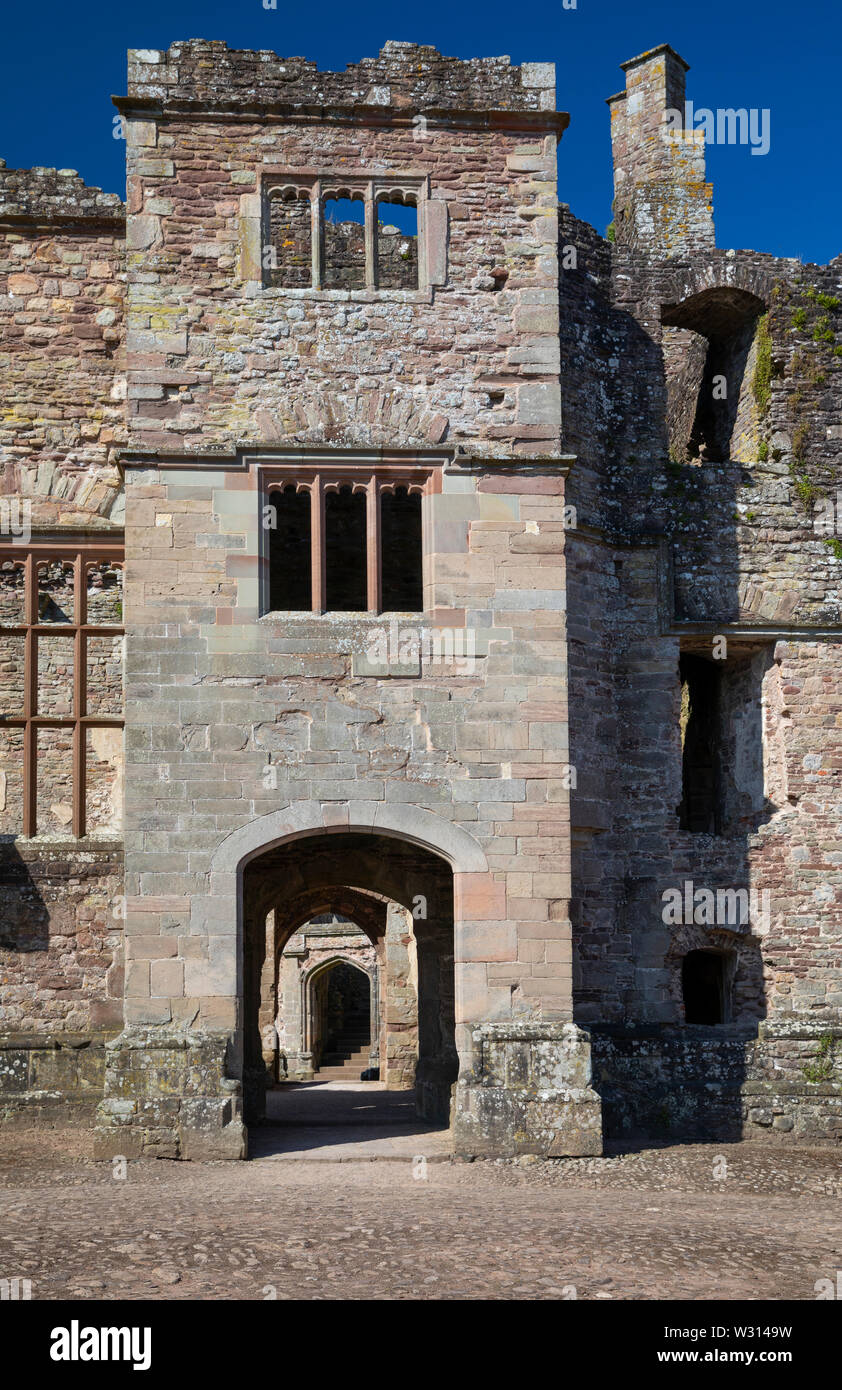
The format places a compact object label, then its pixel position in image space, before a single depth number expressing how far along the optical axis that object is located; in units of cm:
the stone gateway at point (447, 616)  1117
